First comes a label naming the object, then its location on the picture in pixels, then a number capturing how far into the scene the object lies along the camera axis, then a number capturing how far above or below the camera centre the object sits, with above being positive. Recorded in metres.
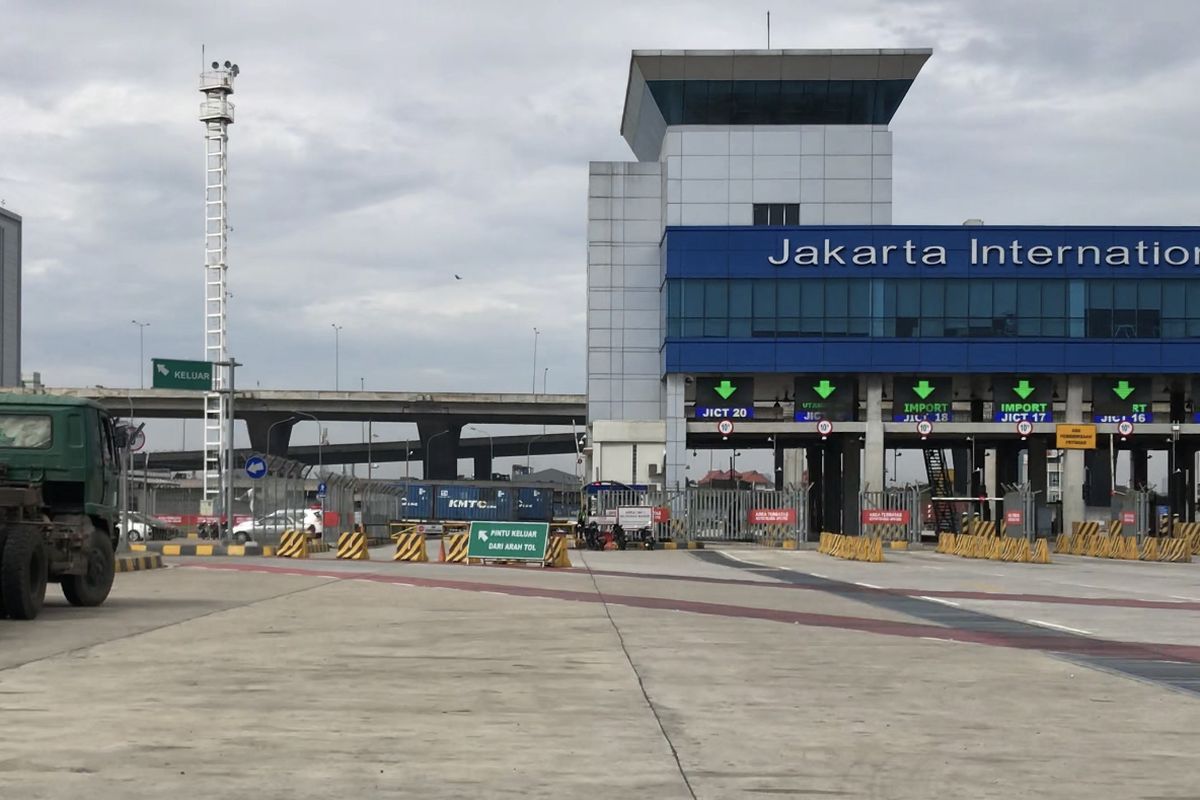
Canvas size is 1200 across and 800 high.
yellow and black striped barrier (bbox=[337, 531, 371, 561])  42.25 -2.44
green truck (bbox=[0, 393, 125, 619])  19.53 -0.34
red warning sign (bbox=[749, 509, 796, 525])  62.66 -2.21
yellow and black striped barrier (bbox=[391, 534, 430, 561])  41.21 -2.40
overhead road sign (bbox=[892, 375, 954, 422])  73.75 +3.26
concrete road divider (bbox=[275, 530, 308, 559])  44.22 -2.53
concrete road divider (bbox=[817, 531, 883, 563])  47.16 -2.78
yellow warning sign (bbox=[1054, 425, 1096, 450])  67.12 +1.45
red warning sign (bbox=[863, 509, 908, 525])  59.78 -2.09
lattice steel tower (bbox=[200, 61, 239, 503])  92.06 +17.11
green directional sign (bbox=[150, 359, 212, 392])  54.59 +3.23
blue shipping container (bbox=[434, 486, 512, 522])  87.75 -2.57
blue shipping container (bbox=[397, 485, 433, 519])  88.00 -2.43
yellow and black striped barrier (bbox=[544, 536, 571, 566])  39.12 -2.41
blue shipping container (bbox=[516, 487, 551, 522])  89.62 -2.55
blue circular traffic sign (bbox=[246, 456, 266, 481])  47.12 -0.13
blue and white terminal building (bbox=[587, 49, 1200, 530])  72.31 +8.29
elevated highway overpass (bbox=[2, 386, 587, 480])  114.38 +4.33
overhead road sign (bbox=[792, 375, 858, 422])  73.81 +3.42
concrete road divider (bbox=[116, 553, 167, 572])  33.56 -2.41
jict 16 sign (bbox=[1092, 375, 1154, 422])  73.56 +3.38
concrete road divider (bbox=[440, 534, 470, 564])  40.38 -2.39
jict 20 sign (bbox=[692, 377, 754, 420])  74.06 +3.31
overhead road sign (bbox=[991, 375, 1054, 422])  73.38 +3.39
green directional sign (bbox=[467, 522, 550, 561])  39.00 -2.09
